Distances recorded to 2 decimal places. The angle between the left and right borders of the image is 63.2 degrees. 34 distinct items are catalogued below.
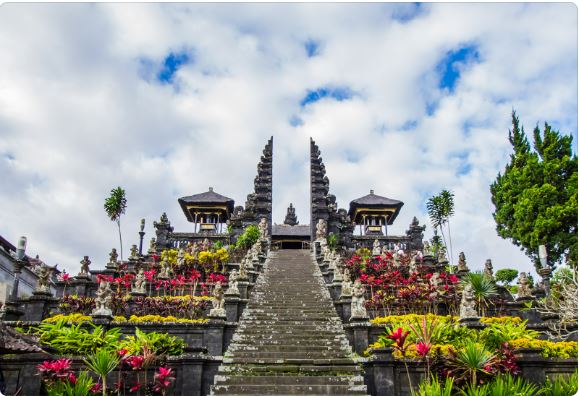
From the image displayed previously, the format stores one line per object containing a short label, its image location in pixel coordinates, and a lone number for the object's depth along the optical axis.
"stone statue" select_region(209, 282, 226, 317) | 11.93
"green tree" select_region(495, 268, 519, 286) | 26.61
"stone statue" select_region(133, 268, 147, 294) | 14.91
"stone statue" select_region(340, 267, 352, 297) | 13.56
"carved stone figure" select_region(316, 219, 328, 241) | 26.57
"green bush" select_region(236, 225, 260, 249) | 27.88
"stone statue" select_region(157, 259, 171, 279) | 18.22
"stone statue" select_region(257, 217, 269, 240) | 27.81
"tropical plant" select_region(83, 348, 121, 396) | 7.85
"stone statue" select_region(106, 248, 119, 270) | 19.80
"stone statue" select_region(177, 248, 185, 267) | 20.04
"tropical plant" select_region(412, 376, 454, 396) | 7.12
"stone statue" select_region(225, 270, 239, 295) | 13.37
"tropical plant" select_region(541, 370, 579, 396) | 7.67
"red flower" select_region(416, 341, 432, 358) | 7.87
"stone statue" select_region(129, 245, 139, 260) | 21.52
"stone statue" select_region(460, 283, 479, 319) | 11.80
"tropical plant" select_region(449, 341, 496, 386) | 7.72
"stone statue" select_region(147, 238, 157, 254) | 25.49
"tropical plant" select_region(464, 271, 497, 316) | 14.56
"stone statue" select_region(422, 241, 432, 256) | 21.98
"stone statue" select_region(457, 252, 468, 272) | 19.44
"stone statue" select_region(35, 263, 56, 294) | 14.32
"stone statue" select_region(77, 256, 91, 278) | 17.22
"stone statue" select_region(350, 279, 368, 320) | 11.82
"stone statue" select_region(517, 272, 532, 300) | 15.11
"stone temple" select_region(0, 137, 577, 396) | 8.27
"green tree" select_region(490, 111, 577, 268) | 23.62
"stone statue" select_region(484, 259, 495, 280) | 17.46
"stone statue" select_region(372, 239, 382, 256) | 26.00
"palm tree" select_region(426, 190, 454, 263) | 28.64
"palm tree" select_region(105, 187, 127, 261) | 29.31
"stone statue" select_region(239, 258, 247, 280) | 15.15
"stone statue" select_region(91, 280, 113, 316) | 12.50
